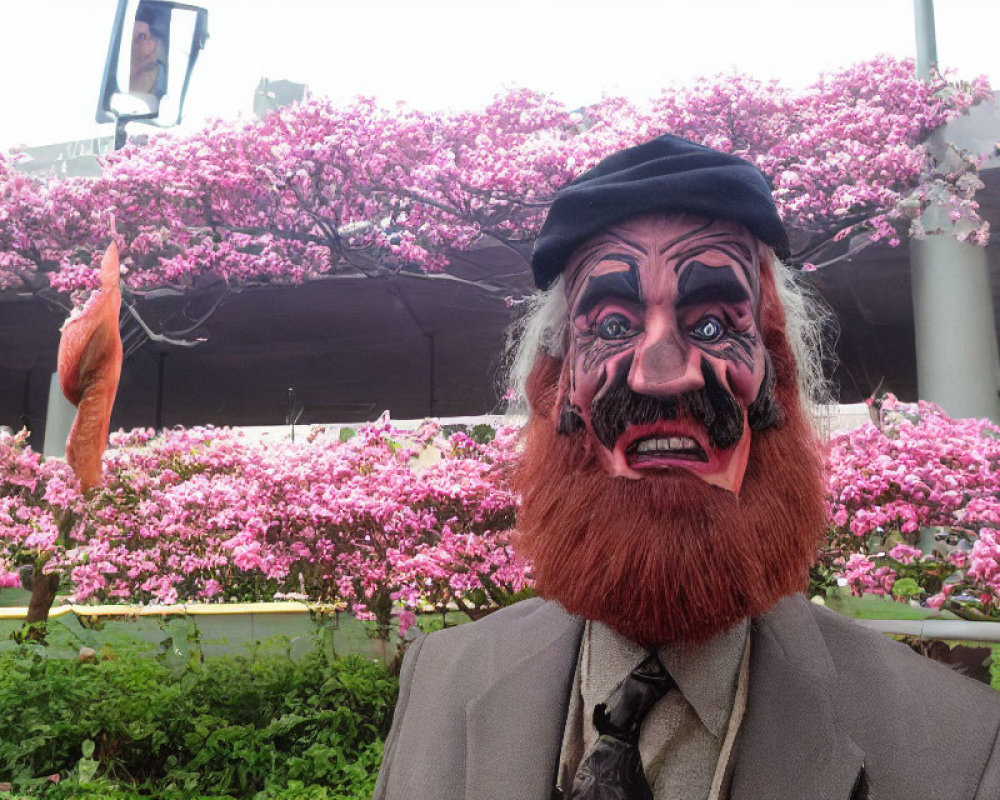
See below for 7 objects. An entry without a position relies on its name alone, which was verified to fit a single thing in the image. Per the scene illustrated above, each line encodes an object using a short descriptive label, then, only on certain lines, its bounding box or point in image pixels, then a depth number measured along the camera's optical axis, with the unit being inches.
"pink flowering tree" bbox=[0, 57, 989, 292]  155.2
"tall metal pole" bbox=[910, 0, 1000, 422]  153.6
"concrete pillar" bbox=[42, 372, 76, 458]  203.5
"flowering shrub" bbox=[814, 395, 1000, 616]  117.0
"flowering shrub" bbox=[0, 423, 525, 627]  135.3
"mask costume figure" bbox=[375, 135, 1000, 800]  38.9
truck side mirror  169.8
